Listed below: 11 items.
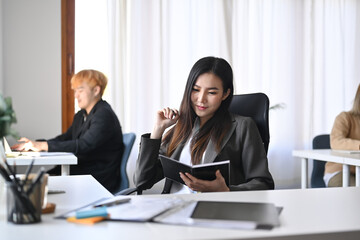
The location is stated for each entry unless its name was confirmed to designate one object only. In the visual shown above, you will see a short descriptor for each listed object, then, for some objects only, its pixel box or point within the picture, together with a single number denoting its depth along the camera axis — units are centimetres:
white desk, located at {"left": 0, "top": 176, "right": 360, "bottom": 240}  88
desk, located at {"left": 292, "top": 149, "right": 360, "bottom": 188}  270
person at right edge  314
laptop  275
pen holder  97
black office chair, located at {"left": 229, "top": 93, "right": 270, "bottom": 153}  212
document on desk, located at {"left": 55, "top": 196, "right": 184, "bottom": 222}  99
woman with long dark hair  197
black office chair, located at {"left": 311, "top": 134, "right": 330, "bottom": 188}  339
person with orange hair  308
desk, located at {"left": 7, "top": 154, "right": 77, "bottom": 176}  254
